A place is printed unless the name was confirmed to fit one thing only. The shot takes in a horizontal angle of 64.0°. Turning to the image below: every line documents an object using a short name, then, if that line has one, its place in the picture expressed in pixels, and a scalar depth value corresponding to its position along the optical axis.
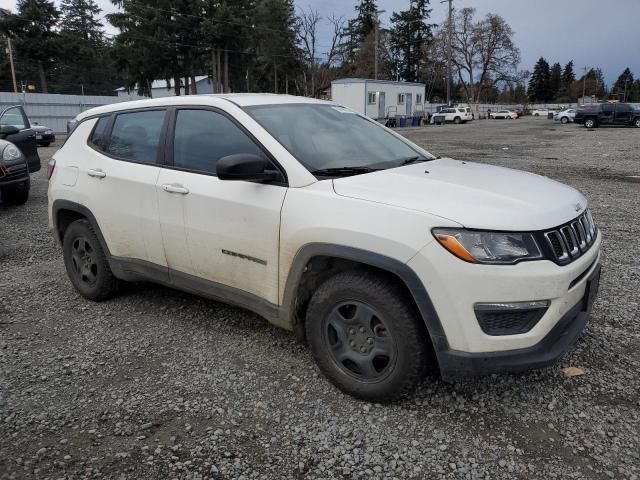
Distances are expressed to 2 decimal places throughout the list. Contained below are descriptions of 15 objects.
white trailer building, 37.50
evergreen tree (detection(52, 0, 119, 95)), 58.86
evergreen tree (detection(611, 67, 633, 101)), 108.44
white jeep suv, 2.47
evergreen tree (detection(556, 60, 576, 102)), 104.59
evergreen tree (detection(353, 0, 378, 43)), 77.81
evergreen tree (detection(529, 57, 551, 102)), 104.31
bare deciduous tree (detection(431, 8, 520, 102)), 68.38
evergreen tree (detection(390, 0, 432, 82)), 81.25
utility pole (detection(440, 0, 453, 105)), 52.09
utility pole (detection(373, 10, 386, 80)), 45.21
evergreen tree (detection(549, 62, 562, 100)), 104.75
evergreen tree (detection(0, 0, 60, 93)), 53.66
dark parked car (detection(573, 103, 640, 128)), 32.84
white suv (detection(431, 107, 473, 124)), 50.91
